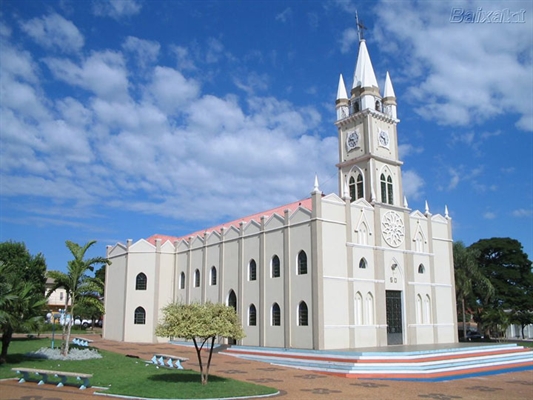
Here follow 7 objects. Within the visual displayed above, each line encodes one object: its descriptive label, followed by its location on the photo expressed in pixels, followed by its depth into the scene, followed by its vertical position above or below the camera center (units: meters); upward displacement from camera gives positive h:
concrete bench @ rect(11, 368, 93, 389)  15.84 -2.42
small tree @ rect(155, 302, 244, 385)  16.02 -0.75
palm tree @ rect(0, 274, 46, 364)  19.28 -0.38
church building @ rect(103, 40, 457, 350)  27.55 +1.98
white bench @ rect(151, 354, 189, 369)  21.27 -2.66
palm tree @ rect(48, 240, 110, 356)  24.09 +1.15
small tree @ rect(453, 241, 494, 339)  40.84 +1.94
